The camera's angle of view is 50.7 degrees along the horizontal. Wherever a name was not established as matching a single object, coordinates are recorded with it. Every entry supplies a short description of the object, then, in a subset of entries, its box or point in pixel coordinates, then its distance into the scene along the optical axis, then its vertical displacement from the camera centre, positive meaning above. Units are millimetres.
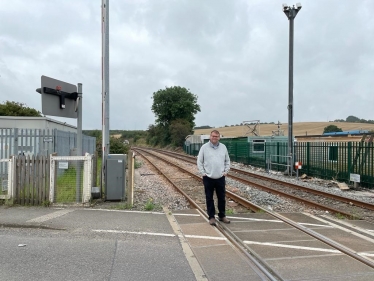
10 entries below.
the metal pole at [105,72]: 10531 +2093
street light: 20297 +3482
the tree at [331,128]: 65975 +3503
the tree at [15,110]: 43194 +4457
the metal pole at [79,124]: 10383 +663
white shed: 17573 +1211
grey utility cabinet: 9969 -766
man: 7480 -387
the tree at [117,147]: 32925 +166
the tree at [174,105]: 87812 +9832
